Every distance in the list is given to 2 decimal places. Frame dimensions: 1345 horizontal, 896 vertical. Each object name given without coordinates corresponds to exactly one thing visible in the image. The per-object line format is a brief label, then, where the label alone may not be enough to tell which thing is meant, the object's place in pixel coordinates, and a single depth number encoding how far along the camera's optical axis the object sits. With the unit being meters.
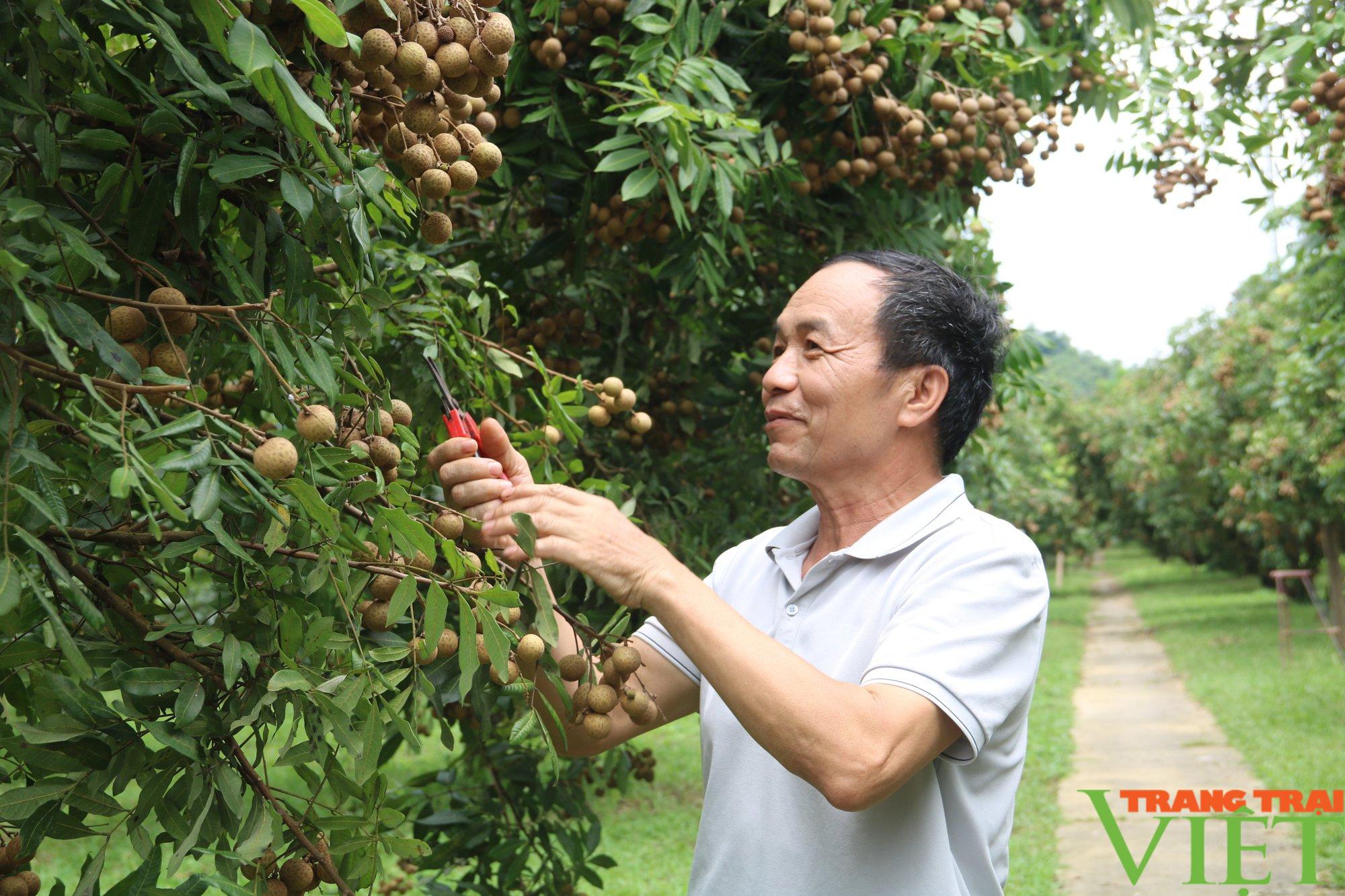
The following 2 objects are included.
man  1.58
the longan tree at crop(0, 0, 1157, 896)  1.24
